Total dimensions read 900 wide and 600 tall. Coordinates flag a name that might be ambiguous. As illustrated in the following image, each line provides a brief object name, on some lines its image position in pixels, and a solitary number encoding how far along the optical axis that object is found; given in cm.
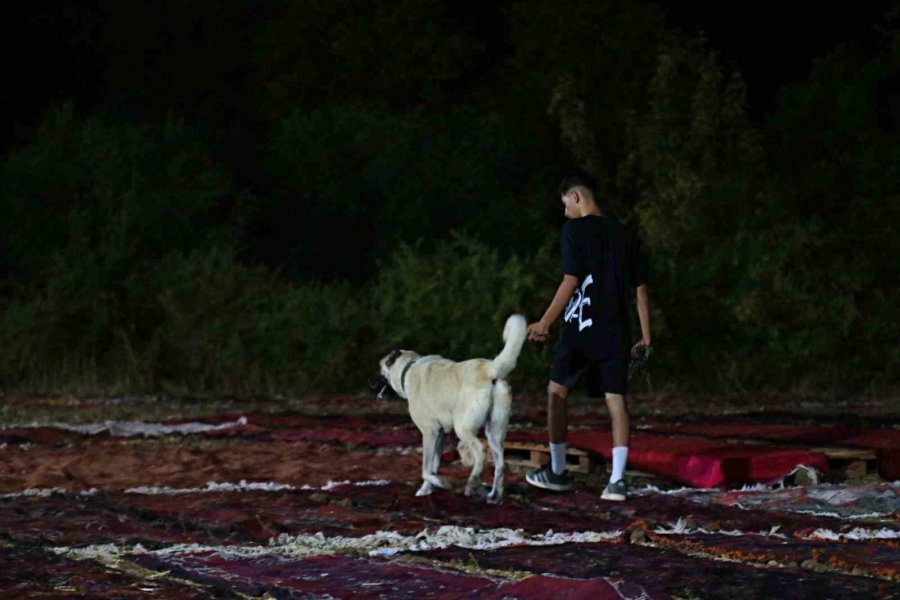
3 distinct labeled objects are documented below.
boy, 1679
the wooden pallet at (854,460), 1839
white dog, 1637
